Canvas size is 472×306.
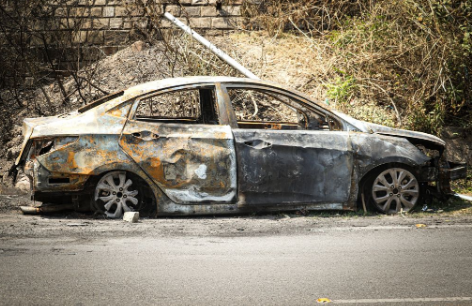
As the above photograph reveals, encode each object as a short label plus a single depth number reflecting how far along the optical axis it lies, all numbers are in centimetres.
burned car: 1345
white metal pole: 2404
